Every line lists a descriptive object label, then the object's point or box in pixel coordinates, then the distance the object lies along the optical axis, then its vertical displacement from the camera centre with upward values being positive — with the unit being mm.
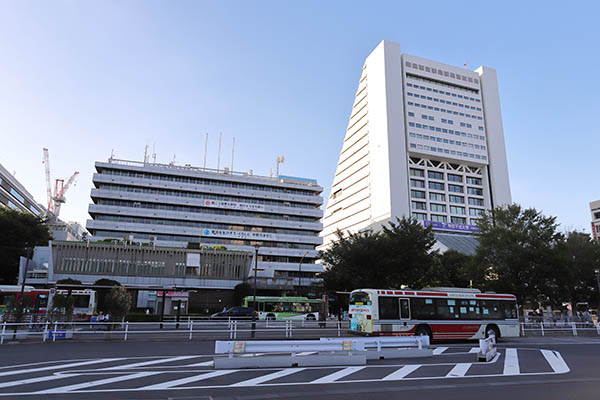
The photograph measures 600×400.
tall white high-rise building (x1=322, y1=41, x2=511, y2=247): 104312 +41228
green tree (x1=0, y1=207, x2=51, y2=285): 53938 +8225
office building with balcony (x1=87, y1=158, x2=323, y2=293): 76750 +16767
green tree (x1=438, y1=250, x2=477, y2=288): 60594 +5353
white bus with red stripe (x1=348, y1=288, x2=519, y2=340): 20859 -742
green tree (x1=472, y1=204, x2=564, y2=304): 33938 +3777
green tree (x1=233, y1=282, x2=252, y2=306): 62719 +946
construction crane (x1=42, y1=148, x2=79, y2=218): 154125 +37313
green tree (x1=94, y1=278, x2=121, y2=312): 42059 +242
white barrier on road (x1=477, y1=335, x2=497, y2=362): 13477 -1708
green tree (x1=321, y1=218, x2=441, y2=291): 35469 +3615
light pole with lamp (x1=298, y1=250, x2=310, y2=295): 73288 +5072
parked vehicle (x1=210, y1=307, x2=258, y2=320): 42438 -1561
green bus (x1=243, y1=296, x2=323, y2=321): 45719 -967
